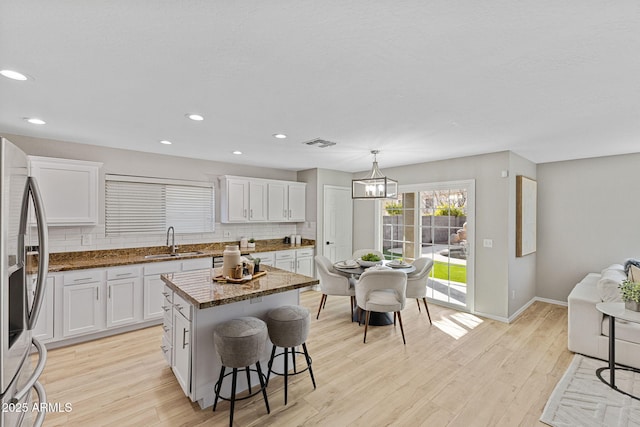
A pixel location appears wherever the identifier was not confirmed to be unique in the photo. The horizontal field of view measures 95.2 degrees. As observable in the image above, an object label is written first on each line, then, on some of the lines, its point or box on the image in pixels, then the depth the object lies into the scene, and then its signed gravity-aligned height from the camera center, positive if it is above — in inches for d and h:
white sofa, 113.3 -46.6
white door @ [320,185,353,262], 234.4 -7.3
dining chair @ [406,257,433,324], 158.1 -37.1
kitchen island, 89.5 -33.0
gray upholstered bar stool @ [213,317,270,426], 81.8 -37.2
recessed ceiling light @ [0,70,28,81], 75.5 +36.5
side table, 96.9 -37.0
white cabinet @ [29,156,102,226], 134.3 +11.9
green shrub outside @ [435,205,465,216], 183.9 +2.4
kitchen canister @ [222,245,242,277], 105.5 -17.5
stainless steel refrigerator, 36.9 -10.5
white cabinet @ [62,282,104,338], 132.3 -44.5
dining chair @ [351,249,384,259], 200.5 -26.4
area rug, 85.4 -59.8
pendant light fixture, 150.2 +14.6
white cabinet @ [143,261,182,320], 153.1 -39.6
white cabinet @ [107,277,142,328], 143.2 -44.2
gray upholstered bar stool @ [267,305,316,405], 93.5 -36.8
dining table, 156.9 -31.1
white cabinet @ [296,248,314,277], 223.0 -36.6
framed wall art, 168.9 +0.0
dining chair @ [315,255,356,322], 163.2 -38.9
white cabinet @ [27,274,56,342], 126.2 -45.8
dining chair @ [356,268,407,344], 136.8 -35.8
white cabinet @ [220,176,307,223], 199.8 +10.4
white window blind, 163.3 +5.0
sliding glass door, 180.1 -12.5
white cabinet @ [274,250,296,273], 210.5 -33.7
